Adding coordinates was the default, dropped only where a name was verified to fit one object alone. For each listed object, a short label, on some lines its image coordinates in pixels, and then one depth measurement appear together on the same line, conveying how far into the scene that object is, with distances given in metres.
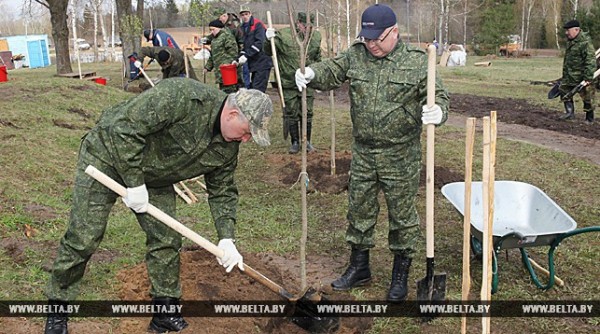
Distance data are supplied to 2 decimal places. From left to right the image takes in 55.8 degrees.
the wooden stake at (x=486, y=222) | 2.68
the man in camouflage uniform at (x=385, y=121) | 3.66
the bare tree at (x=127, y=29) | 15.45
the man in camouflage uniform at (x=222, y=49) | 10.23
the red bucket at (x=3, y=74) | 12.04
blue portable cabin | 34.19
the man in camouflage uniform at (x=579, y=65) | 10.16
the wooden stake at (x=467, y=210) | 2.80
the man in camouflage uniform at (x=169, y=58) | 9.91
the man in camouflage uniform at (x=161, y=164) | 2.88
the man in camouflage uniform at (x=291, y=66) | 7.87
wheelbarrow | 3.71
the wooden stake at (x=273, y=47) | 5.24
